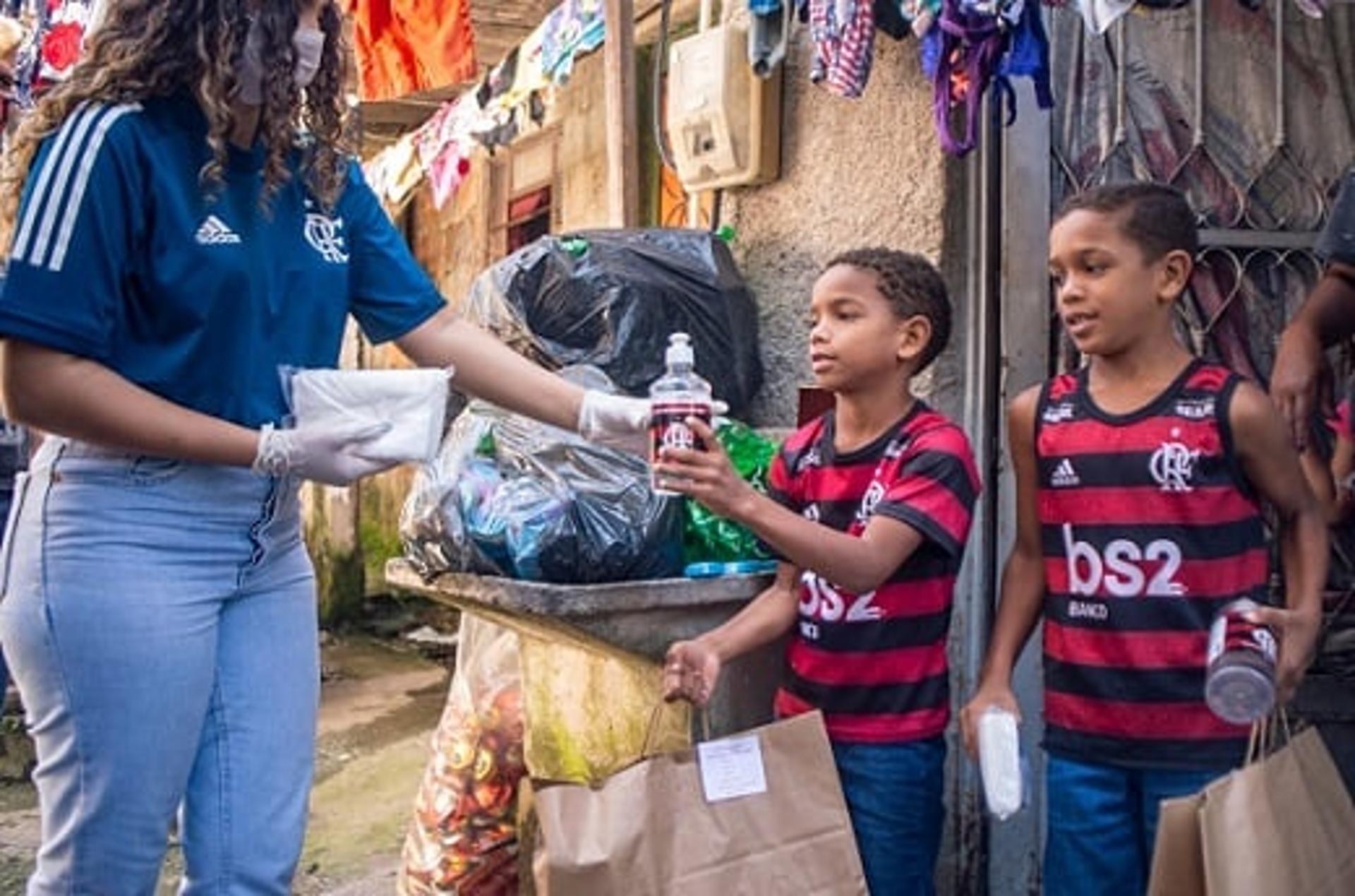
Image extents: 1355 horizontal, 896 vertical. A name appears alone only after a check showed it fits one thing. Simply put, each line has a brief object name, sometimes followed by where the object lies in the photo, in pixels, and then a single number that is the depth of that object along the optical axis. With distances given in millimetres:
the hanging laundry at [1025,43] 2804
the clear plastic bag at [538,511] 2973
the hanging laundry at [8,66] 4461
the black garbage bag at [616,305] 3502
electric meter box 3750
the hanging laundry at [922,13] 2916
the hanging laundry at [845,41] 3154
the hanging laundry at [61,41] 4852
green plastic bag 3133
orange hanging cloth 6199
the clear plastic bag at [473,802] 3668
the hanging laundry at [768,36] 3588
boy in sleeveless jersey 2375
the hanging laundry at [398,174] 6625
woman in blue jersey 1906
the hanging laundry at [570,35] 4535
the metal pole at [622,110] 4164
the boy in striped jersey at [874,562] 2525
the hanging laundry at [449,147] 5828
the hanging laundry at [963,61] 2848
